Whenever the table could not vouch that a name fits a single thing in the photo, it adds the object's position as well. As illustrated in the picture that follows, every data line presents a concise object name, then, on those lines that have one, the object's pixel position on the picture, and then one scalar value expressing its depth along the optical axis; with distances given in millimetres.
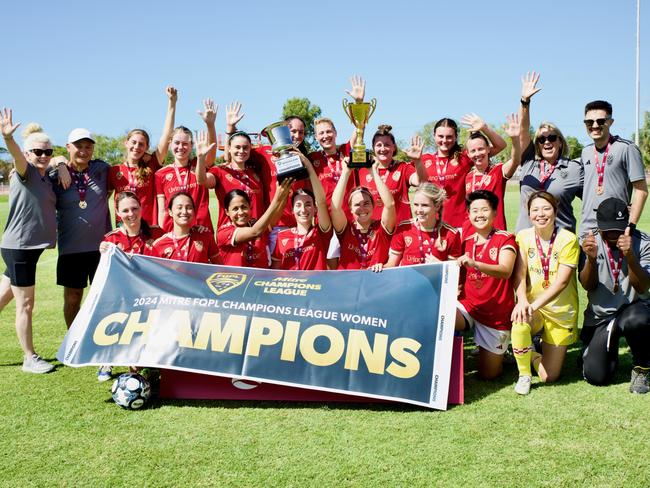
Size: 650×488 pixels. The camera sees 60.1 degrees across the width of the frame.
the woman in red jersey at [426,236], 5090
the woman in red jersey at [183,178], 6016
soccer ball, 4461
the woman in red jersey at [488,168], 5957
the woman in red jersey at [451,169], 6219
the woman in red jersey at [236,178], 5992
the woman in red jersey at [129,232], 5320
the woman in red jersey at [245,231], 5488
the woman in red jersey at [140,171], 6133
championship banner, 4359
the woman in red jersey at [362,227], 5395
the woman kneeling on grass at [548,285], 4941
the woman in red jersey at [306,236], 5449
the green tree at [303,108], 50438
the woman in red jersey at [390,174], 6133
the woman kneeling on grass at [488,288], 5016
